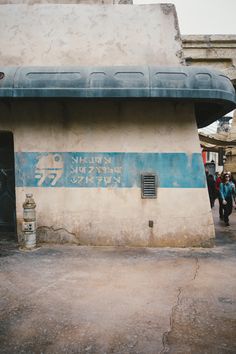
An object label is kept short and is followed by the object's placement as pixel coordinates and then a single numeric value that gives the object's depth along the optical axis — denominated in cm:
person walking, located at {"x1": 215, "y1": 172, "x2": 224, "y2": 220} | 1040
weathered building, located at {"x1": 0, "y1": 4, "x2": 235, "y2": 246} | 707
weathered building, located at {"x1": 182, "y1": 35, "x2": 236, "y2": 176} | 1113
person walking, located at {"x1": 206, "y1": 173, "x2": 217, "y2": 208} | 1278
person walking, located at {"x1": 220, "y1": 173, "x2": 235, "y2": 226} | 998
